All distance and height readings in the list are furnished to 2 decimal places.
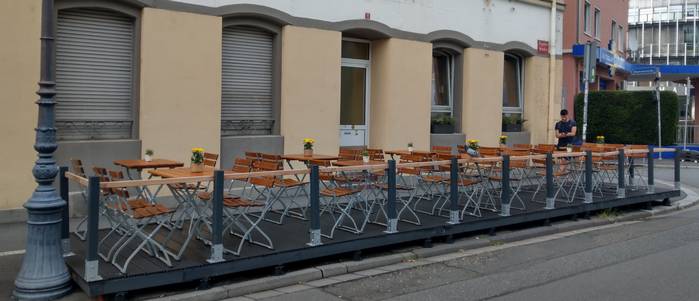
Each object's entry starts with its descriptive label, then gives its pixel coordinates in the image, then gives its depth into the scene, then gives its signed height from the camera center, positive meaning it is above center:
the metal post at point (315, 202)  7.04 -0.64
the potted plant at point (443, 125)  15.57 +0.48
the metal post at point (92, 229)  5.62 -0.78
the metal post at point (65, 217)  6.69 -0.82
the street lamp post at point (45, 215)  5.77 -0.68
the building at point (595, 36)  21.39 +4.12
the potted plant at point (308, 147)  10.53 -0.07
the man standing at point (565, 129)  13.70 +0.38
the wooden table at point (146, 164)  8.14 -0.31
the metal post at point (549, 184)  9.96 -0.57
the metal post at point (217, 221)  6.31 -0.77
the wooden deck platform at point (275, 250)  5.86 -1.15
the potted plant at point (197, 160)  7.66 -0.23
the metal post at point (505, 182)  9.23 -0.50
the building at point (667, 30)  66.44 +12.28
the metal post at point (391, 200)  7.77 -0.66
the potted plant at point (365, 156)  10.00 -0.19
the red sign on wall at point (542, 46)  18.36 +2.81
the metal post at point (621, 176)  11.34 -0.49
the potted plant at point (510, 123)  17.92 +0.63
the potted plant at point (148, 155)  8.90 -0.21
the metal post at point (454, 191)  8.52 -0.59
